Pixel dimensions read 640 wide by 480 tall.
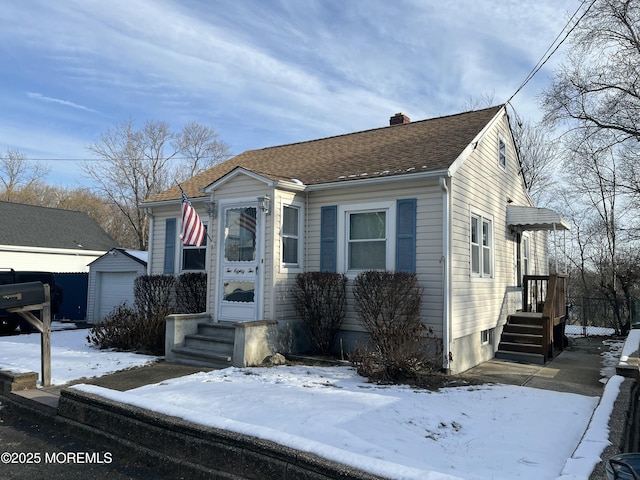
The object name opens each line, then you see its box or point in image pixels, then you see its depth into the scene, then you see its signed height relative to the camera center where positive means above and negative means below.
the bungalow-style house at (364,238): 8.19 +0.74
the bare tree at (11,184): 35.97 +6.79
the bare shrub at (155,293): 11.31 -0.54
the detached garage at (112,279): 14.47 -0.29
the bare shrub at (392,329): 7.02 -0.88
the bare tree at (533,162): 28.36 +7.25
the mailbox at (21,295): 6.46 -0.37
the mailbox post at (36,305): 6.55 -0.54
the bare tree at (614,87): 15.59 +7.19
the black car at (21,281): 12.97 -0.75
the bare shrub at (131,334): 9.46 -1.34
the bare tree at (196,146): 34.69 +9.78
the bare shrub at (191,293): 10.89 -0.50
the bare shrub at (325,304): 8.70 -0.57
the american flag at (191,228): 9.06 +0.88
